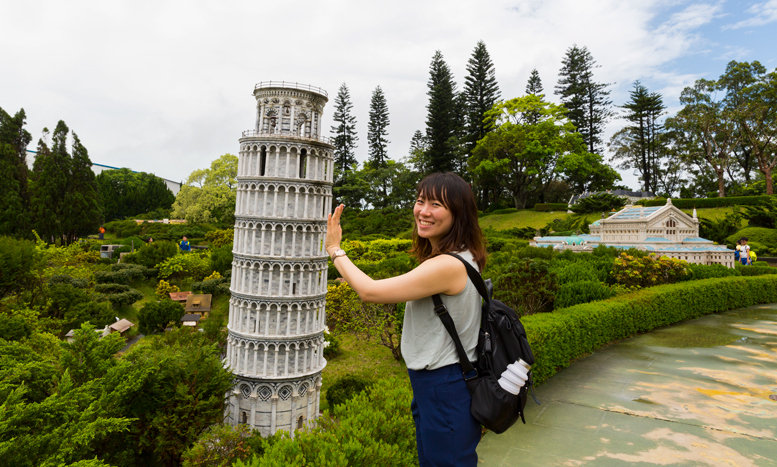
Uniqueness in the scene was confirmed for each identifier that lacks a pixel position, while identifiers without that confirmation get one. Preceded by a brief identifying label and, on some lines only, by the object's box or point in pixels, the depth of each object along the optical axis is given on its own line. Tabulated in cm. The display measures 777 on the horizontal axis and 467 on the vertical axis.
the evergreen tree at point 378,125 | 5441
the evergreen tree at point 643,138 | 4588
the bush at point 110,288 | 2254
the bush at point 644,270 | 1573
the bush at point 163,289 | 2423
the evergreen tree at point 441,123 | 4397
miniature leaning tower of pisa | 1175
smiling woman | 205
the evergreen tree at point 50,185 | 2984
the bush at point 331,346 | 1741
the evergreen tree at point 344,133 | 5494
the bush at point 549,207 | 3944
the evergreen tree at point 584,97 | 4716
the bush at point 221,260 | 2714
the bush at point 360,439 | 355
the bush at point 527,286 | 1320
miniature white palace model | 2008
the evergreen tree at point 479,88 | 4545
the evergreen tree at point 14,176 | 2869
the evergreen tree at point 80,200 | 3120
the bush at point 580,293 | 1297
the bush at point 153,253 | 2720
